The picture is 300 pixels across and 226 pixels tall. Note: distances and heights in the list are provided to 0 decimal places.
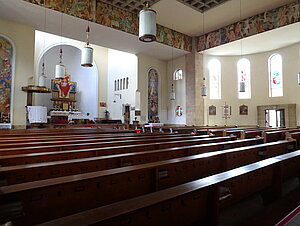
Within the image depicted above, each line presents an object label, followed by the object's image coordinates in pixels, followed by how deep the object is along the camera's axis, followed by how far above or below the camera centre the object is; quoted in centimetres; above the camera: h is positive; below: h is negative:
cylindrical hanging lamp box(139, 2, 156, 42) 500 +222
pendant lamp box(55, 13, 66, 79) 859 +192
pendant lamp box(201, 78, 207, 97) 1237 +164
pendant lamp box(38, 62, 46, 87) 945 +168
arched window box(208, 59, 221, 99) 1523 +286
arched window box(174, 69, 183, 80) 1462 +312
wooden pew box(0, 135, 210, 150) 261 -31
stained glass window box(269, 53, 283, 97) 1342 +276
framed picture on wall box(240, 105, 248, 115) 1455 +70
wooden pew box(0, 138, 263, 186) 151 -38
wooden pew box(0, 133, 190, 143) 302 -30
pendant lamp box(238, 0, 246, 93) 1144 +176
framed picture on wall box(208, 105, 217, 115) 1484 +68
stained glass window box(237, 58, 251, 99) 1478 +311
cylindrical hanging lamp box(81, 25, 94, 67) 720 +211
